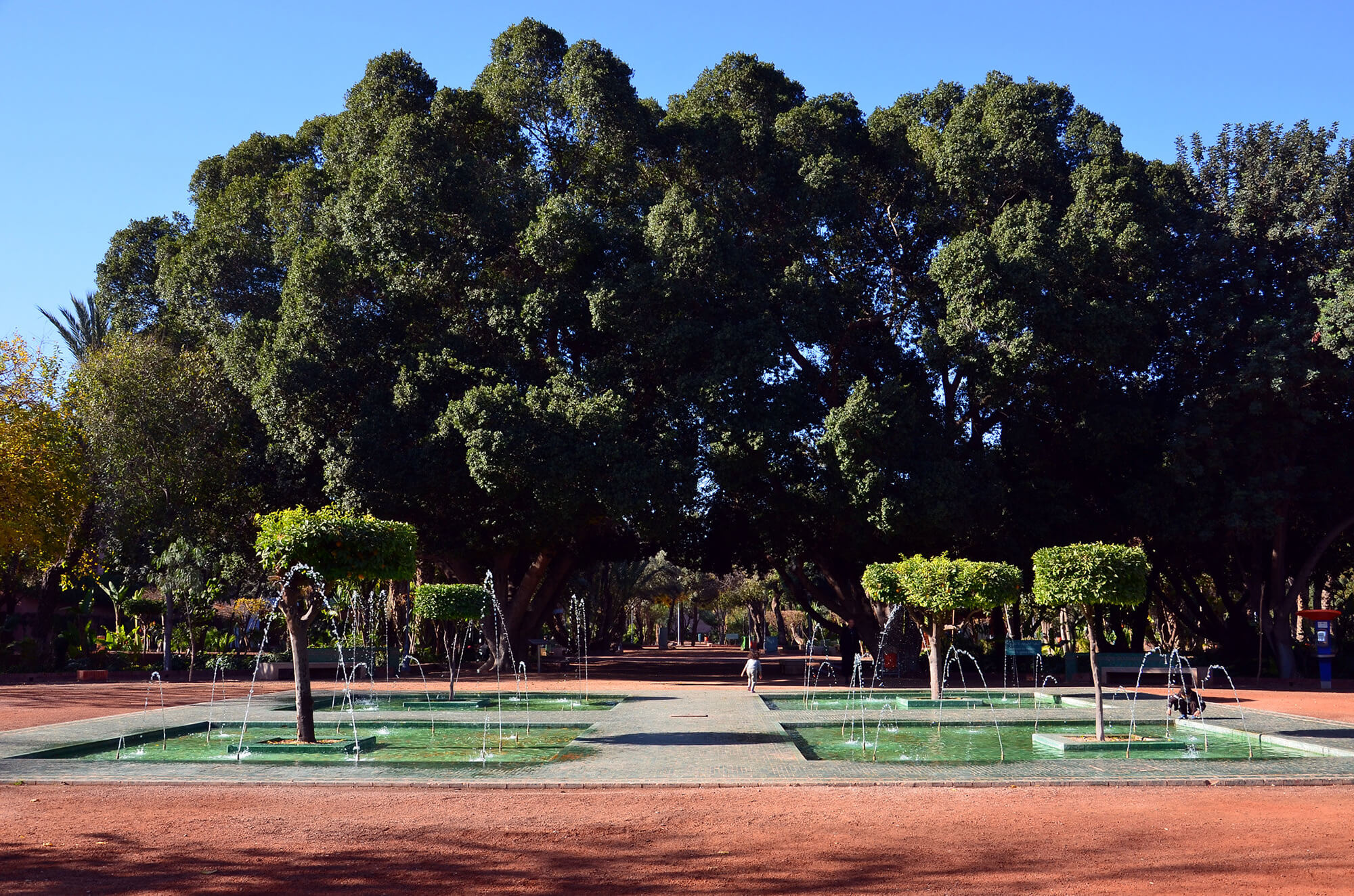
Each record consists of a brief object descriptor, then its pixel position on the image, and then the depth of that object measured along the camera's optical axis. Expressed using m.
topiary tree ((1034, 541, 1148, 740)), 13.86
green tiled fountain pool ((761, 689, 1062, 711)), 19.44
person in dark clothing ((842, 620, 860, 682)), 27.64
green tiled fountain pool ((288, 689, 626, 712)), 19.52
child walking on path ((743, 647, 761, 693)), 23.52
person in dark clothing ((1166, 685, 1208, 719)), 15.38
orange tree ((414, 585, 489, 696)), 22.45
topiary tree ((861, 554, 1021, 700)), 18.28
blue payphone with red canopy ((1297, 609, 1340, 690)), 25.41
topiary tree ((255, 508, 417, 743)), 12.83
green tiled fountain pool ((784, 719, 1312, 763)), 12.32
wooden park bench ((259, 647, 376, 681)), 27.53
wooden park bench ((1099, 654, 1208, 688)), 24.98
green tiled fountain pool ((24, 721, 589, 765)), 12.24
